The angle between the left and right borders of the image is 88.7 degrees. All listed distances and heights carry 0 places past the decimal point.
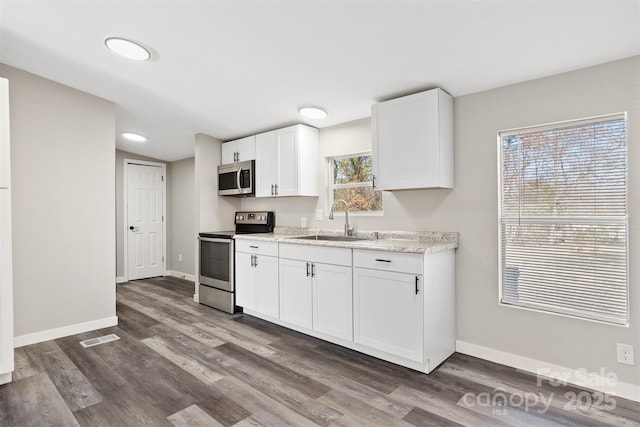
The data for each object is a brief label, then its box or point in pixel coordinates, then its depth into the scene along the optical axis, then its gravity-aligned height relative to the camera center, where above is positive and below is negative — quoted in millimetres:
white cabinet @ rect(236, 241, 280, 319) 3400 -693
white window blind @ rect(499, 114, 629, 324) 2113 -42
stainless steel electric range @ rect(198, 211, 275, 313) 3914 -582
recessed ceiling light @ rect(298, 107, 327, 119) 3312 +1054
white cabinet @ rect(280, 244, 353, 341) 2773 -682
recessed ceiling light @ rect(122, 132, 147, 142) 4684 +1163
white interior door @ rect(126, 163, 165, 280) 5691 -92
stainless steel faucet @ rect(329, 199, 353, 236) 3412 -114
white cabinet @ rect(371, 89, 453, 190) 2609 +603
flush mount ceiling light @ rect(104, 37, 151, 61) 2494 +1323
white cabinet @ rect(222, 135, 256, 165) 4234 +883
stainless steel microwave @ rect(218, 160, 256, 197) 4207 +486
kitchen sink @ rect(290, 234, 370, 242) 3342 -255
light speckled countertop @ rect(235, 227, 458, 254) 2436 -243
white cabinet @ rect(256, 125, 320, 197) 3682 +624
